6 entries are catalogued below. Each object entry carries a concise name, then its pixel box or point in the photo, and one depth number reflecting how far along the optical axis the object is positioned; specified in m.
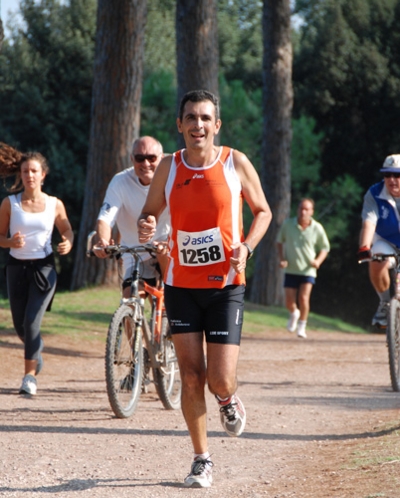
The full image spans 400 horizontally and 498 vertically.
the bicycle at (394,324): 18.56
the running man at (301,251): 30.89
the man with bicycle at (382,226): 18.44
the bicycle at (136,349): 14.75
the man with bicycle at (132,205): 15.69
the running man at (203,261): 10.66
